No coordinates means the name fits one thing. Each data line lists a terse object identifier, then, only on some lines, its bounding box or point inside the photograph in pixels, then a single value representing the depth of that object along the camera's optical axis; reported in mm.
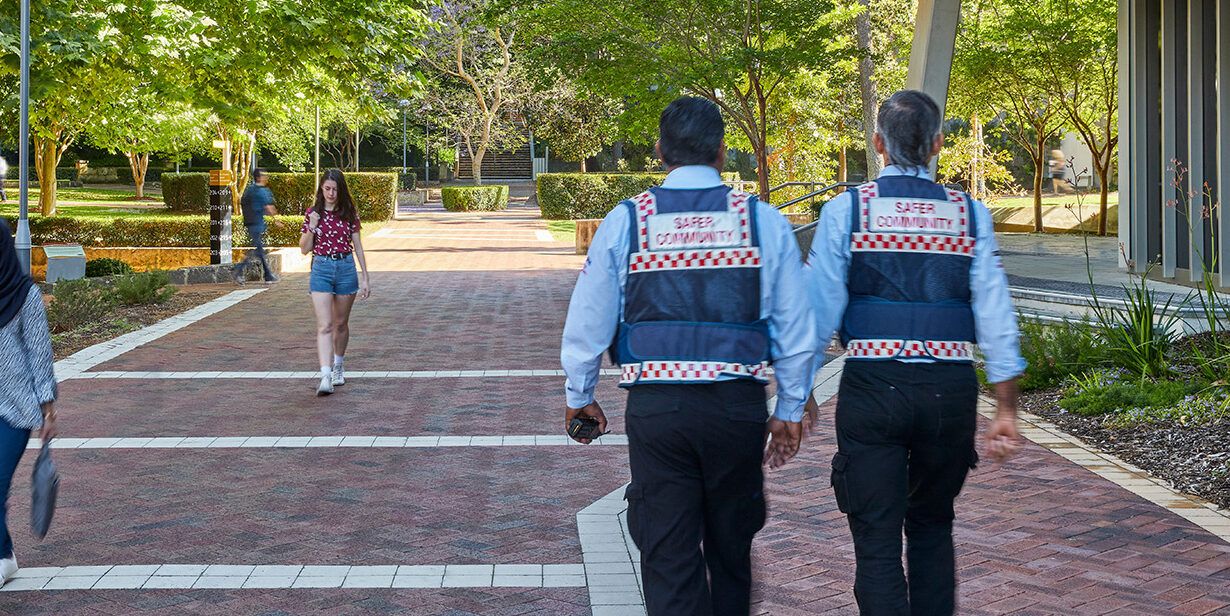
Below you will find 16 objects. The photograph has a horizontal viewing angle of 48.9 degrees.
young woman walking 10133
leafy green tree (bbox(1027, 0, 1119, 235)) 25125
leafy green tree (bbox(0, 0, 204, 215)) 15242
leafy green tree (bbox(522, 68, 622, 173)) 50375
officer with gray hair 3844
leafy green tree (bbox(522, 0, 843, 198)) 18891
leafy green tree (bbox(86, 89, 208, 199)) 30672
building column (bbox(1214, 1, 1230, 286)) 15320
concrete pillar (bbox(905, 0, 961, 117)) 14875
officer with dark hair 3645
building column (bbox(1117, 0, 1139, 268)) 18750
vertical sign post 21531
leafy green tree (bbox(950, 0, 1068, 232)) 26266
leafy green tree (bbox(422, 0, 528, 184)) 45938
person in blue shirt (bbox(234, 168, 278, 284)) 20578
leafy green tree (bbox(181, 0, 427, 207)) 16859
